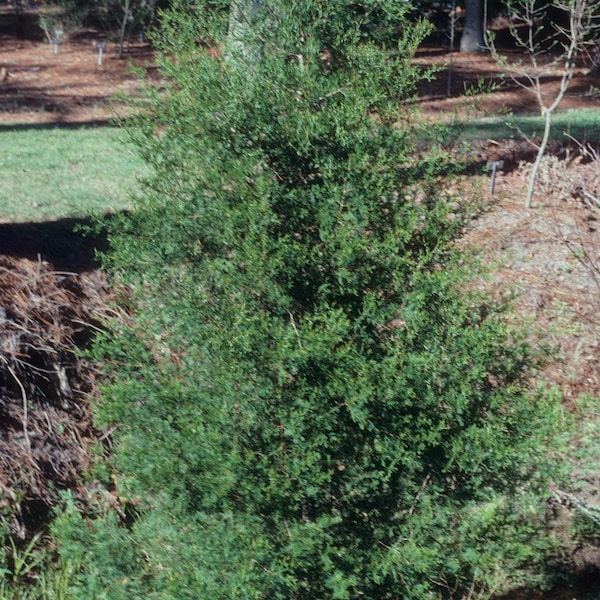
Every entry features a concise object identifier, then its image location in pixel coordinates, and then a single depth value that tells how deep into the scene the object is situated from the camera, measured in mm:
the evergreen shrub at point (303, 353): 3736
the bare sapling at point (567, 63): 8898
